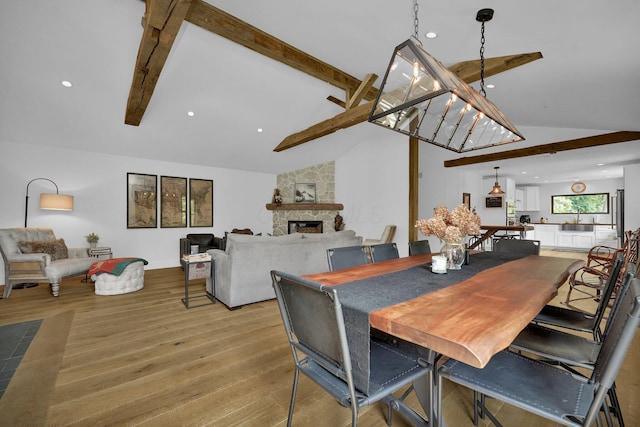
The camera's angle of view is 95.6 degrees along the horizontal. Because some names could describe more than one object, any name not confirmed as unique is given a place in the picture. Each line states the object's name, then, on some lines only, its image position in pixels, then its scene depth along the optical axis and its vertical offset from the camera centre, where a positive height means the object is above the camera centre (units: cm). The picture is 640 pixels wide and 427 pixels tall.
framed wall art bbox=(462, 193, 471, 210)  835 +44
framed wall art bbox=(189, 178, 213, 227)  648 +28
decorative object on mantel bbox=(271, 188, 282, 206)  759 +43
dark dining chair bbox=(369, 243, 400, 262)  249 -34
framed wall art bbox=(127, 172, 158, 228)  574 +29
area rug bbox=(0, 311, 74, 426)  162 -111
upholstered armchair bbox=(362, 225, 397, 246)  621 -45
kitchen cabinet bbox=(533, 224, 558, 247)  884 -64
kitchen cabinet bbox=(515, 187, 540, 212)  1008 +48
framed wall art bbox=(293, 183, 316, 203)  780 +56
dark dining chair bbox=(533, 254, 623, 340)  166 -69
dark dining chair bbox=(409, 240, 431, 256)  287 -35
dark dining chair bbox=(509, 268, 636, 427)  133 -68
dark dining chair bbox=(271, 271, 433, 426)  104 -58
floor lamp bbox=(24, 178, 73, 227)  447 +20
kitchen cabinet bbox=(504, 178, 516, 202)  879 +69
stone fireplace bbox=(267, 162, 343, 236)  772 +38
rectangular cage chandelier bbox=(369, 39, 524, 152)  171 +82
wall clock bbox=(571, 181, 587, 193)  924 +83
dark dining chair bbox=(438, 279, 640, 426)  89 -68
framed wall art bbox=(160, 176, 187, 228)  611 +27
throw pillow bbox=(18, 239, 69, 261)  409 -47
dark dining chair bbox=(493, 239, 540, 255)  301 -36
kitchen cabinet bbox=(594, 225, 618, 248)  779 -64
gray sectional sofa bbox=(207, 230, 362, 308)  339 -60
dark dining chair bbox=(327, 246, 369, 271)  211 -33
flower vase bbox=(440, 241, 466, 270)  206 -30
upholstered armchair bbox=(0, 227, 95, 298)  384 -63
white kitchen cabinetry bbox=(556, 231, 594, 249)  823 -78
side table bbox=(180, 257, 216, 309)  353 -74
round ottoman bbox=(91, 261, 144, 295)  395 -92
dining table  99 -41
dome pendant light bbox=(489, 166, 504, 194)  835 +69
